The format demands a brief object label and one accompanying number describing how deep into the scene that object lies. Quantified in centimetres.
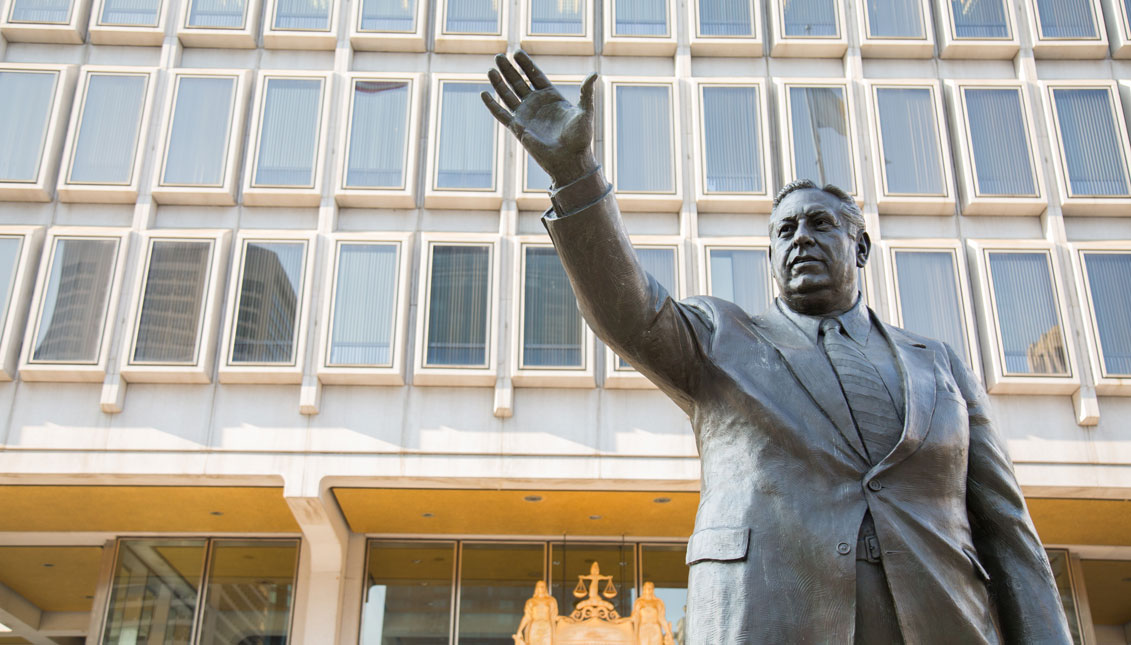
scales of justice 1808
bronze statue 286
